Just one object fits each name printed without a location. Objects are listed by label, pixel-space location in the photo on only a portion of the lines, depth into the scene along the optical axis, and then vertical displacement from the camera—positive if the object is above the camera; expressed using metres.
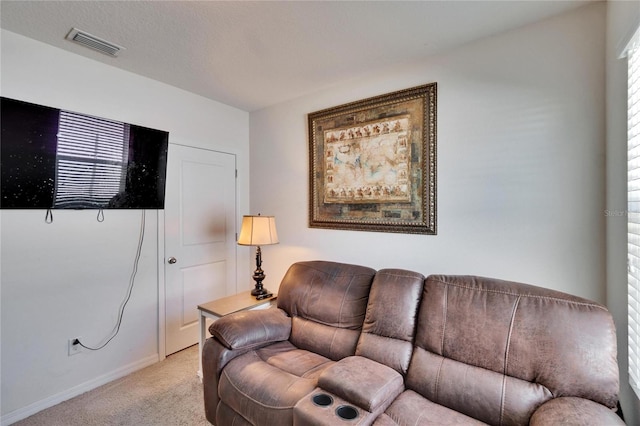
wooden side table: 2.20 -0.79
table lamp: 2.45 -0.21
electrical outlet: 2.11 -1.04
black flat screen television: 1.83 +0.37
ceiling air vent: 1.85 +1.17
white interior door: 2.71 -0.26
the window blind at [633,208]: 1.18 +0.02
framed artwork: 2.13 +0.40
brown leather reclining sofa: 1.18 -0.77
